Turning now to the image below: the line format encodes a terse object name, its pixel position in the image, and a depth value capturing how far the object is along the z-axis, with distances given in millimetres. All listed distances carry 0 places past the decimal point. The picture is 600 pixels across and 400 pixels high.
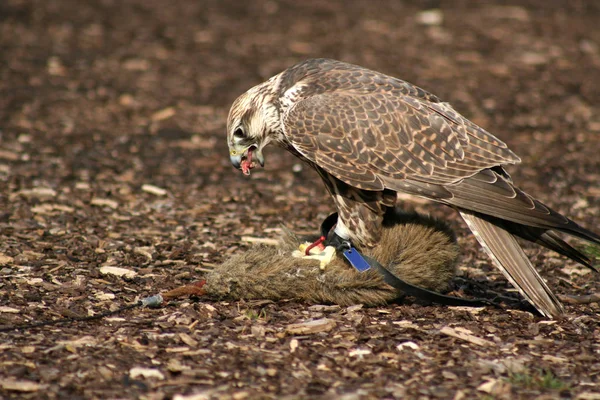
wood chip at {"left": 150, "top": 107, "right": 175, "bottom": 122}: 16656
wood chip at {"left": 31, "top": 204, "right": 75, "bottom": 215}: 11758
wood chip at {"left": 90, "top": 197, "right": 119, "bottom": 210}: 12281
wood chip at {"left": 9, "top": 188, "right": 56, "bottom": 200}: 12336
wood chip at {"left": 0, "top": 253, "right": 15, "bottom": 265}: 9667
